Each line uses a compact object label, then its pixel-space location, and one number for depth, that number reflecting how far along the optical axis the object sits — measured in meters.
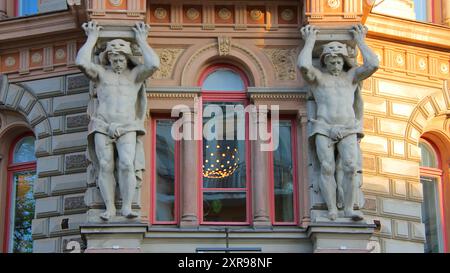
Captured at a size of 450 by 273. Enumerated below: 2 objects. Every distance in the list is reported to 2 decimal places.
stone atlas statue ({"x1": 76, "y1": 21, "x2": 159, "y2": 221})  29.44
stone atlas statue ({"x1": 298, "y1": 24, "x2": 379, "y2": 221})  29.55
